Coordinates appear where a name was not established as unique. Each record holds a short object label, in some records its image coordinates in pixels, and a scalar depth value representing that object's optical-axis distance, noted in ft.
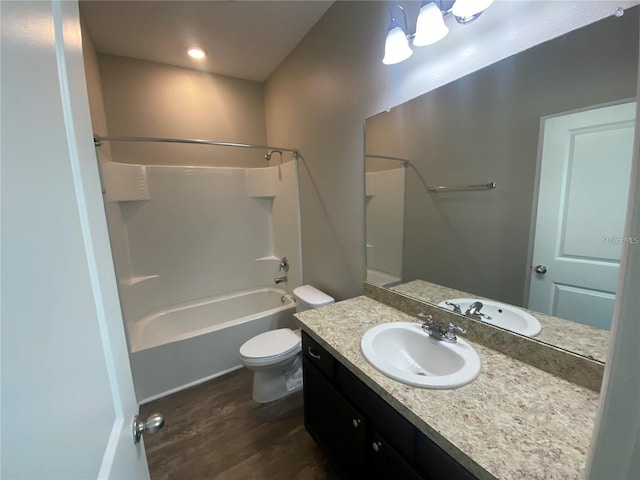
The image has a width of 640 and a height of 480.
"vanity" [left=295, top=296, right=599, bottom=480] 2.08
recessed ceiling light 7.48
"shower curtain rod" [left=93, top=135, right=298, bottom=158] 5.86
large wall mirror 2.62
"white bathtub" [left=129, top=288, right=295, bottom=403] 6.52
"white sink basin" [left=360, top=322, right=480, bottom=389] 2.93
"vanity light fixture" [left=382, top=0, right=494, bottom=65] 3.23
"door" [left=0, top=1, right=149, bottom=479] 0.98
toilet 5.87
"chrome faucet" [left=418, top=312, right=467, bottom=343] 3.67
